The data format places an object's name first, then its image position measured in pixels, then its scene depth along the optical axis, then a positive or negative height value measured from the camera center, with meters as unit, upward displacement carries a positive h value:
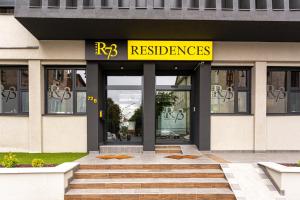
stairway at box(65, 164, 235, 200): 6.03 -2.10
